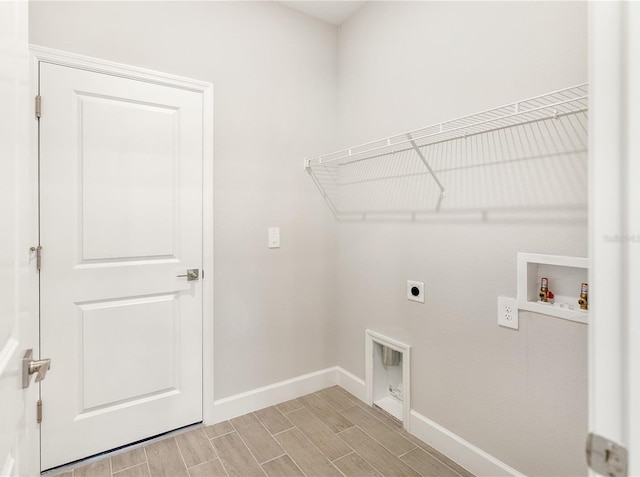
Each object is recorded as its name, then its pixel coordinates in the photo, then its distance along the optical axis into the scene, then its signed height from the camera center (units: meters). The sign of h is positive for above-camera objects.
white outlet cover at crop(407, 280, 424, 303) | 2.00 -0.34
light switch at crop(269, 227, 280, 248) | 2.36 -0.01
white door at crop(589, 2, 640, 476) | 0.48 +0.01
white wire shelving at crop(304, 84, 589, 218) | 1.36 +0.46
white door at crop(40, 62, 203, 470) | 1.71 -0.13
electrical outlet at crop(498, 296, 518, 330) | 1.55 -0.36
